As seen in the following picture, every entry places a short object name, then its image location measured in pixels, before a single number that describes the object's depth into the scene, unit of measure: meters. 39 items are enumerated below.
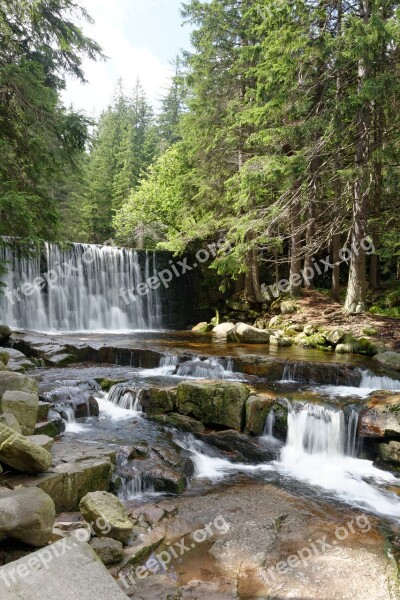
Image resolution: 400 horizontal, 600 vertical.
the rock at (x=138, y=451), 5.91
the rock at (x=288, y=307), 15.02
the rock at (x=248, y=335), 13.35
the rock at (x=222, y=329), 15.21
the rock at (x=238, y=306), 17.55
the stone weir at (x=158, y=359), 9.33
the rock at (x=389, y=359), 9.73
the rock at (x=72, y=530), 3.67
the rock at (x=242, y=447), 6.73
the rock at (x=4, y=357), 8.79
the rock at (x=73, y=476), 4.34
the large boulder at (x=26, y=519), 3.27
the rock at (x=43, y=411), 6.45
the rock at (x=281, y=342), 12.73
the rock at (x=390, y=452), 6.45
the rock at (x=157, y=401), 7.66
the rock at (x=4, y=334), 11.49
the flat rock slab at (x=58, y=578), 2.63
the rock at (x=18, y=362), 8.78
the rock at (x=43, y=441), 5.04
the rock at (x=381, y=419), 6.66
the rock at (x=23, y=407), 5.47
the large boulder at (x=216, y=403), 7.22
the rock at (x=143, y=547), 3.82
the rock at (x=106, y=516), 3.95
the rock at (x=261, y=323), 15.43
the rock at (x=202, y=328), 17.16
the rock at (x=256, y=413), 7.16
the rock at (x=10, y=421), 4.96
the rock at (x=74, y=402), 7.26
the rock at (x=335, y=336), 11.90
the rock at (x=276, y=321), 14.72
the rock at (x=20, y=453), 4.27
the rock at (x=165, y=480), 5.44
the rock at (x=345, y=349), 11.41
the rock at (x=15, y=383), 6.28
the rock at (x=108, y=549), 3.68
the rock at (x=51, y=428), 5.98
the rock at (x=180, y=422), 7.15
